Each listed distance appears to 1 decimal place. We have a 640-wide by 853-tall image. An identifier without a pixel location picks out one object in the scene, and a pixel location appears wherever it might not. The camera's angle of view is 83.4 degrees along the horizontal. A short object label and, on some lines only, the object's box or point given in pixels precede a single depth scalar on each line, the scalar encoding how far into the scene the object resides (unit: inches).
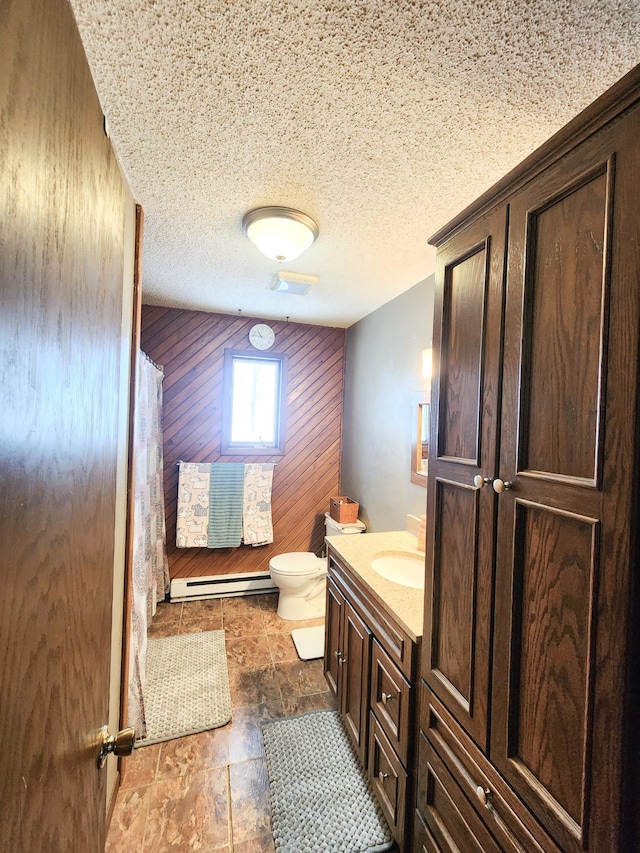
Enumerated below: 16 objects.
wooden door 14.0
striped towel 121.0
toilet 107.0
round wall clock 127.8
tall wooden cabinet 23.7
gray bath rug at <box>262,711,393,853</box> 52.5
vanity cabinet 46.8
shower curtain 66.7
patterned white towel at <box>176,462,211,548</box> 117.6
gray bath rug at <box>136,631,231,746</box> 71.6
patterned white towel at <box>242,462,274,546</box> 124.7
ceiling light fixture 61.8
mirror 88.4
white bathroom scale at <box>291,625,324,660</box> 93.7
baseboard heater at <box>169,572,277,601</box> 119.4
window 128.2
